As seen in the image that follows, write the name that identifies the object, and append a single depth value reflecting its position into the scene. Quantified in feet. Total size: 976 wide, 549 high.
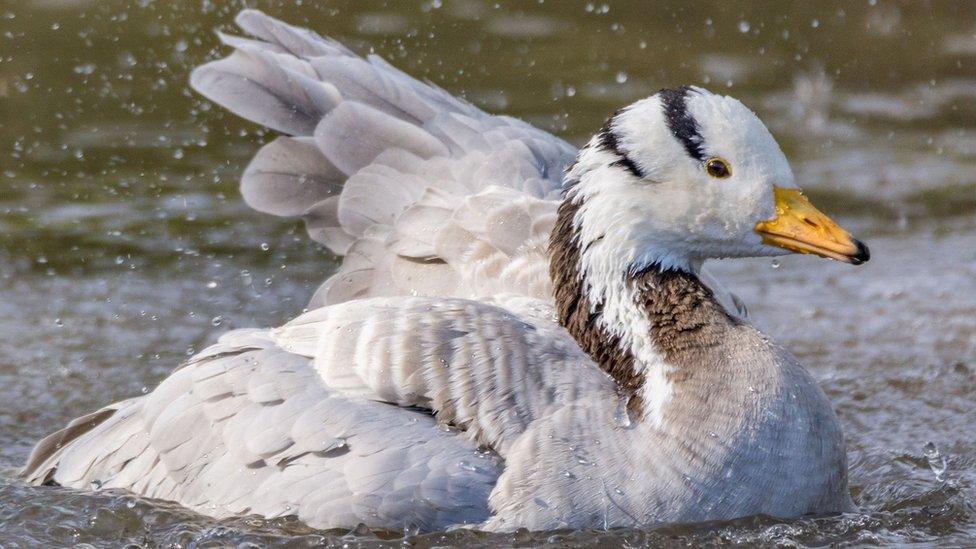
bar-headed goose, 33.42
